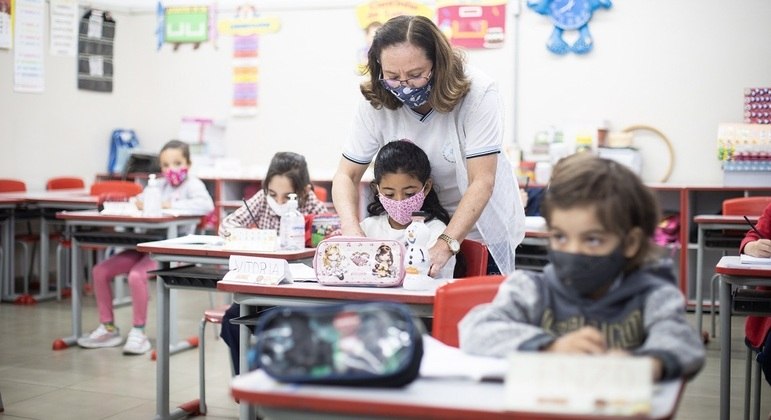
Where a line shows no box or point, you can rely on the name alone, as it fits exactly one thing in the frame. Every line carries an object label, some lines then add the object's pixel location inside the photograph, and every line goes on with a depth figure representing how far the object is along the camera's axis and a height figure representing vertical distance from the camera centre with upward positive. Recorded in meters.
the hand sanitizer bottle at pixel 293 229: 3.44 -0.13
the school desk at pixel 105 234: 4.77 -0.22
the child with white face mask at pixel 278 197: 4.07 +0.00
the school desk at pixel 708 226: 4.84 -0.12
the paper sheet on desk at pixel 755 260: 2.81 -0.18
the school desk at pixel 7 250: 6.24 -0.42
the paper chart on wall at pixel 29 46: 7.05 +1.21
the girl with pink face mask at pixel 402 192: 2.73 +0.02
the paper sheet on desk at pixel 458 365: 1.35 -0.27
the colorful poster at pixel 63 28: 7.33 +1.43
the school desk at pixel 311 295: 2.23 -0.26
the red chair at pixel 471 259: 2.65 -0.18
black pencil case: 1.26 -0.22
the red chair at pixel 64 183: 7.30 +0.09
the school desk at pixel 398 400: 1.19 -0.29
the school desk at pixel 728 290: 2.71 -0.28
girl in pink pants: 4.83 -0.44
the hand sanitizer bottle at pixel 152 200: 4.86 -0.03
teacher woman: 2.55 +0.22
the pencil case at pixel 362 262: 2.35 -0.17
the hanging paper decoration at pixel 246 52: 7.79 +1.32
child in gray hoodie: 1.42 -0.13
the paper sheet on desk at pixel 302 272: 2.52 -0.23
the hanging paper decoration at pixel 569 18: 6.70 +1.44
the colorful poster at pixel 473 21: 6.97 +1.46
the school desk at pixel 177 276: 3.47 -0.33
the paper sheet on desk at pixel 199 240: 3.71 -0.19
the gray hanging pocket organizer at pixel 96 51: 7.65 +1.30
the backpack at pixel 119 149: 7.93 +0.42
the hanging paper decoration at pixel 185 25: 7.97 +1.59
